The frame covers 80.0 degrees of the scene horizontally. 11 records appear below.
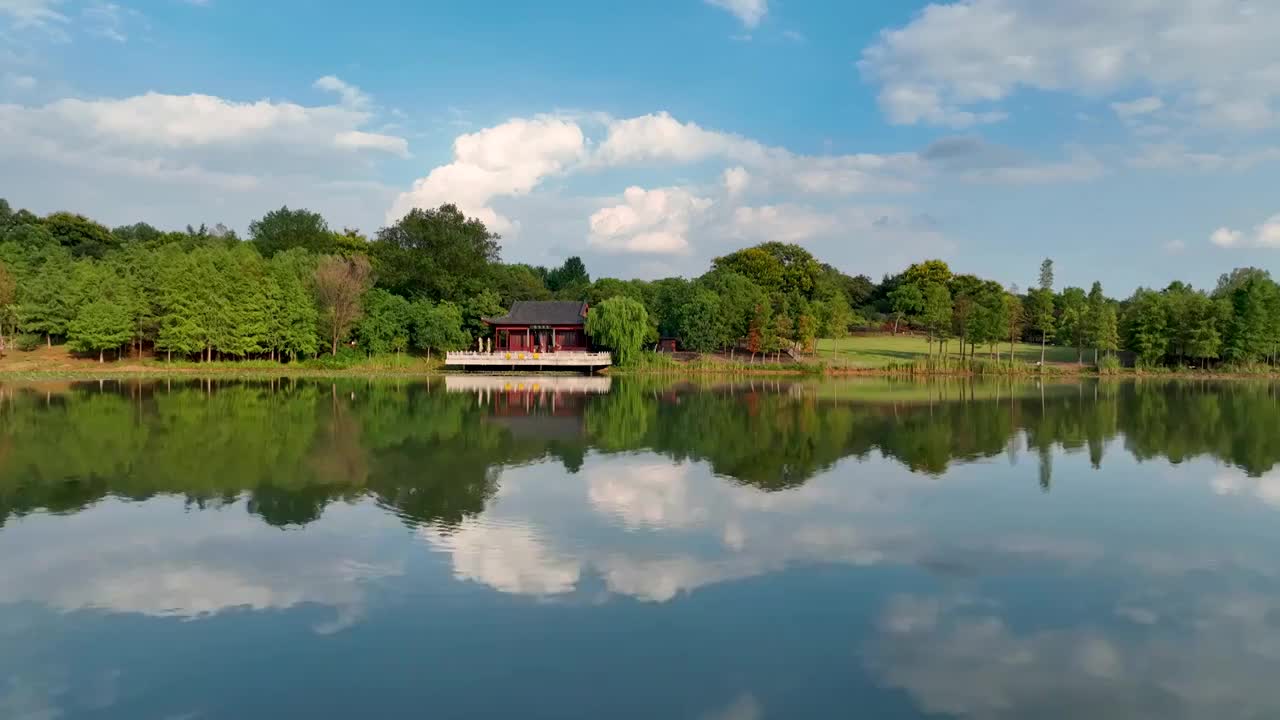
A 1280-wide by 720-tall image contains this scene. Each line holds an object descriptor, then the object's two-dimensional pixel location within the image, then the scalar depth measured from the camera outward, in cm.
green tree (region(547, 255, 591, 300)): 9051
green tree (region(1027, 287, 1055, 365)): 5591
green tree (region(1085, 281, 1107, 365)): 5372
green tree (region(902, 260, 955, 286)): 7994
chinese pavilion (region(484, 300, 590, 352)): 5606
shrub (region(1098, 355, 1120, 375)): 5256
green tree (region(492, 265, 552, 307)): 6625
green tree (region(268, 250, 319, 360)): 5041
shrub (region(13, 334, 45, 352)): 5034
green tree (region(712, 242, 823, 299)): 7094
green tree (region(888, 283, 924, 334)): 7681
